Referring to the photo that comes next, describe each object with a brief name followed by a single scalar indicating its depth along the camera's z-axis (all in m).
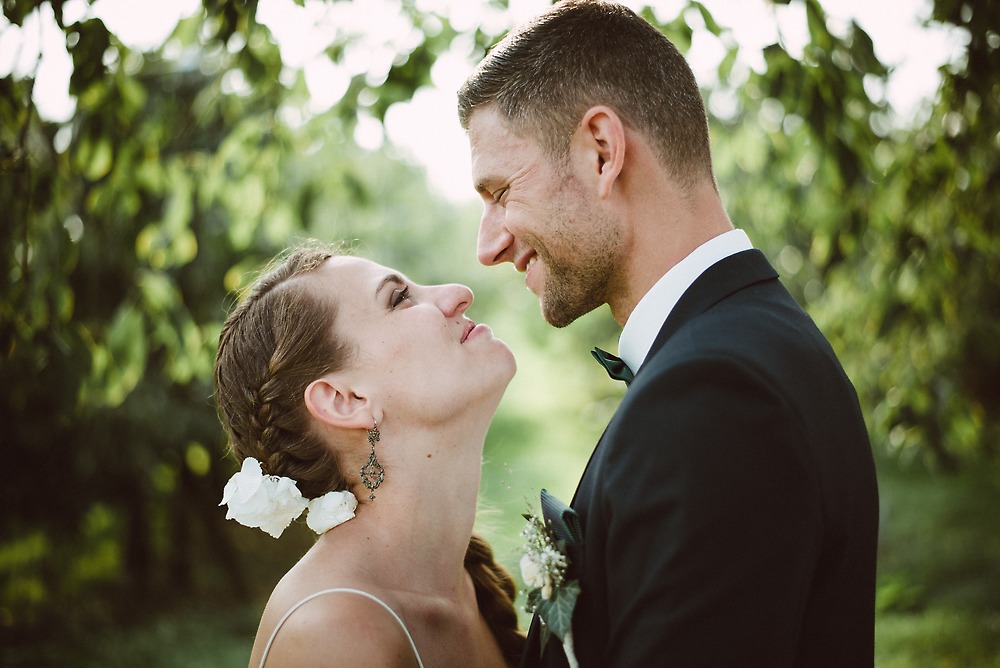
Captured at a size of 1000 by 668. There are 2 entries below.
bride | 1.33
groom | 1.06
